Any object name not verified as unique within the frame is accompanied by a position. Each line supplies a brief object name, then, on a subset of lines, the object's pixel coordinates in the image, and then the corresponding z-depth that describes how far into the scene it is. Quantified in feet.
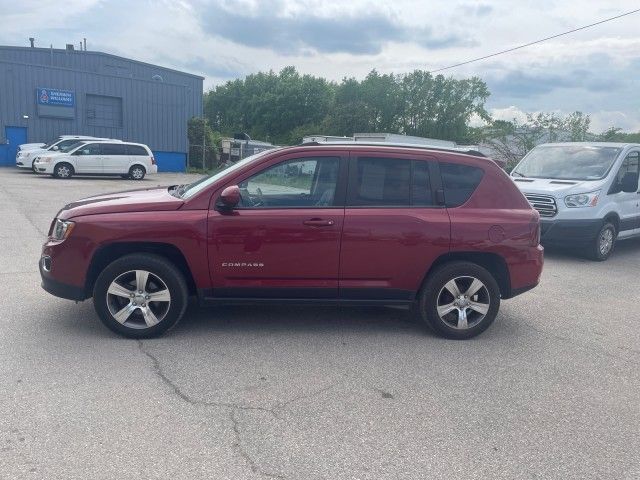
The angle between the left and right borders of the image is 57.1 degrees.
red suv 16.70
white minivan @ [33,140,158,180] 79.25
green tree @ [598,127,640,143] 82.38
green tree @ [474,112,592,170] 82.79
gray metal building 102.94
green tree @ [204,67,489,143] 192.34
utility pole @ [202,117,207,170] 121.60
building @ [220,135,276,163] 71.88
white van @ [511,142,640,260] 32.58
